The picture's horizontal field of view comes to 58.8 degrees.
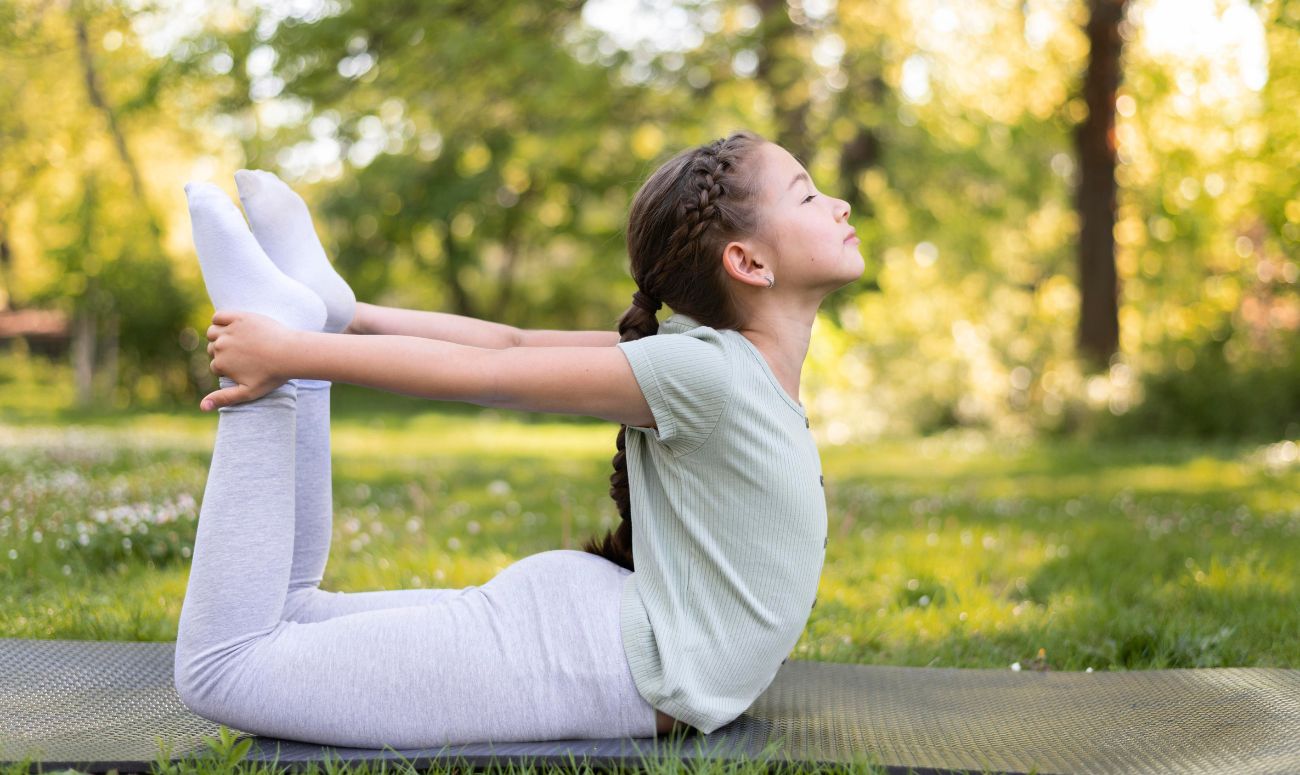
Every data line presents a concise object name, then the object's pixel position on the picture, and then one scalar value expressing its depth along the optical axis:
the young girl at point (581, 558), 2.09
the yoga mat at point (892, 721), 2.18
